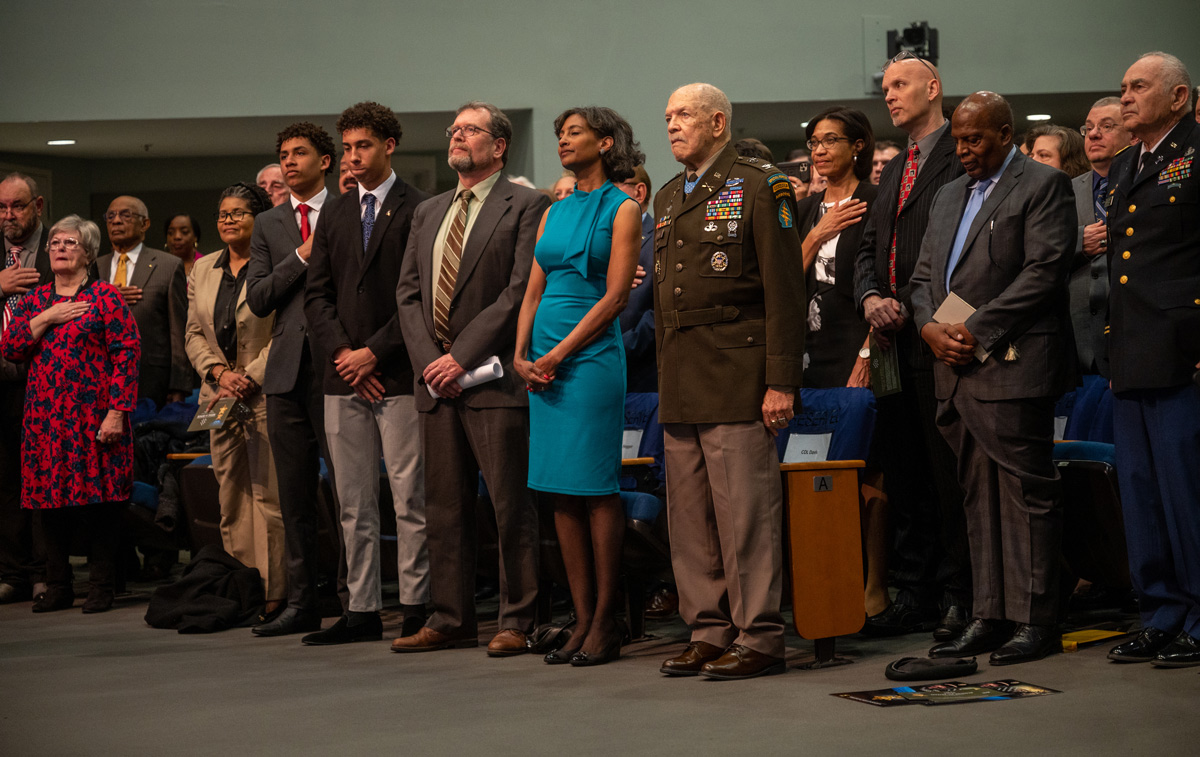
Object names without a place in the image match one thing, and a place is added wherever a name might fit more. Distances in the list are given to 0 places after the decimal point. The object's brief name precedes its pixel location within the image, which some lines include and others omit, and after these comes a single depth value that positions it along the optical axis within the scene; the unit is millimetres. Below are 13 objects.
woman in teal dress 7602
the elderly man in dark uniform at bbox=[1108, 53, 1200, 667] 6980
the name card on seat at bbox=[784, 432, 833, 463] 8531
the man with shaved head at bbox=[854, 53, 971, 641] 8000
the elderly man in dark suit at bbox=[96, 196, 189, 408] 13055
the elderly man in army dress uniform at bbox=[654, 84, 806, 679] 7059
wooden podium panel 7293
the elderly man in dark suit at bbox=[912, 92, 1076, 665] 7164
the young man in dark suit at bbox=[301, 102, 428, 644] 8586
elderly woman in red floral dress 10711
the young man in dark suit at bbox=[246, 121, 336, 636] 9094
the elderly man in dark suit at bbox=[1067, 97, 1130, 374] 9062
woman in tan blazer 9758
